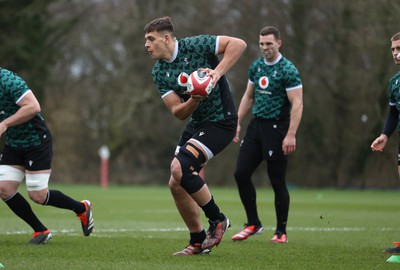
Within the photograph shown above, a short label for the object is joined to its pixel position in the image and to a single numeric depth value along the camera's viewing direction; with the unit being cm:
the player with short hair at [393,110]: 1596
